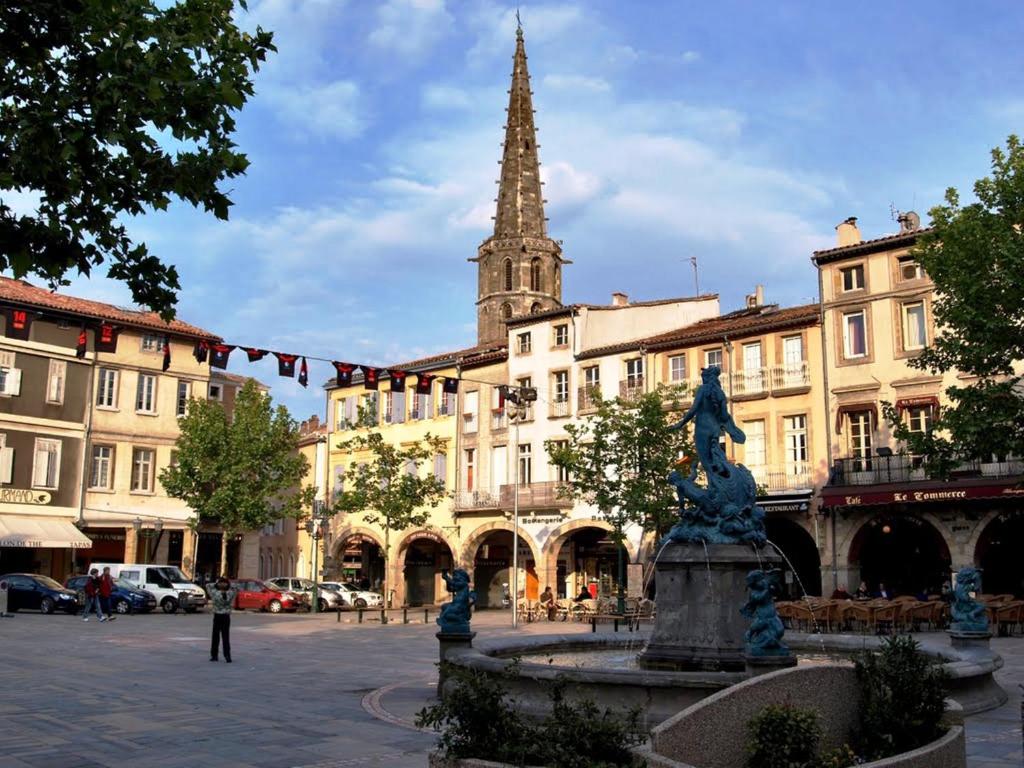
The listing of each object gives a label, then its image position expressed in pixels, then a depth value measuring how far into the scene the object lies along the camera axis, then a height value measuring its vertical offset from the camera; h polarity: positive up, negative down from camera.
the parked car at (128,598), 37.69 -1.26
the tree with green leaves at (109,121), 8.09 +3.49
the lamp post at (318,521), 42.12 +1.91
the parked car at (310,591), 43.28 -1.09
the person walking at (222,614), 19.17 -0.92
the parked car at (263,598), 42.28 -1.37
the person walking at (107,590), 33.44 -0.87
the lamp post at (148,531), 44.84 +1.38
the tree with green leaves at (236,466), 44.69 +4.17
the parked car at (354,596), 44.56 -1.28
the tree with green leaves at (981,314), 22.38 +5.61
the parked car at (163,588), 38.78 -0.92
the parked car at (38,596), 36.59 -1.20
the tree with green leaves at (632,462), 34.94 +3.58
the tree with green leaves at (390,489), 42.94 +3.16
